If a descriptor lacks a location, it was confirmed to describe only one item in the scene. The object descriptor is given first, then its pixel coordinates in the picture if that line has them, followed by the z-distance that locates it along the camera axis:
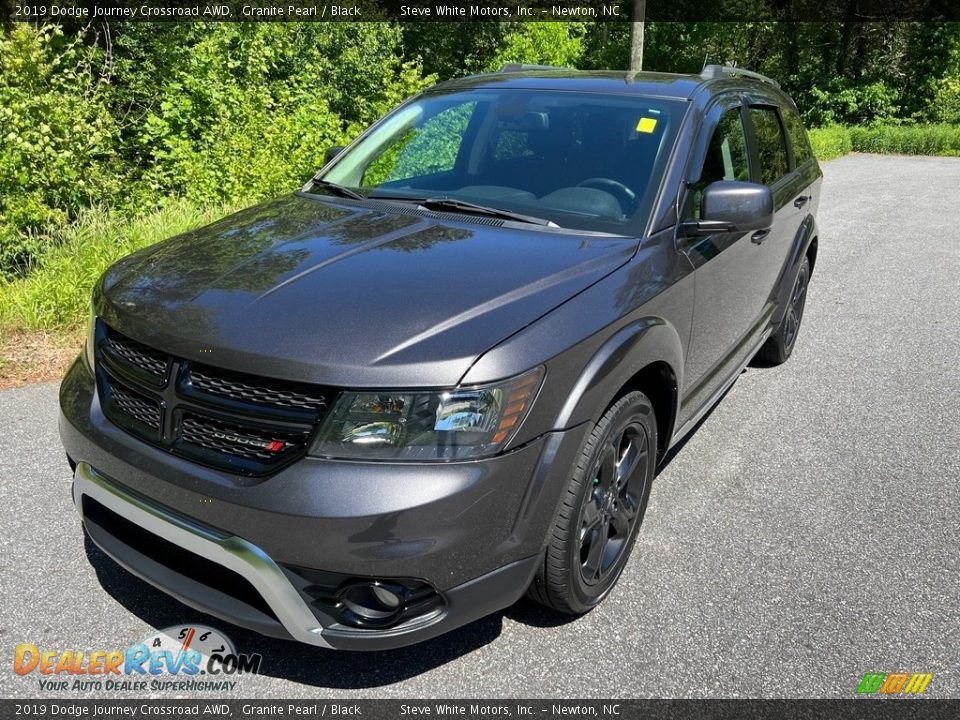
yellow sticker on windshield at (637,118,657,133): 3.47
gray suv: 2.19
